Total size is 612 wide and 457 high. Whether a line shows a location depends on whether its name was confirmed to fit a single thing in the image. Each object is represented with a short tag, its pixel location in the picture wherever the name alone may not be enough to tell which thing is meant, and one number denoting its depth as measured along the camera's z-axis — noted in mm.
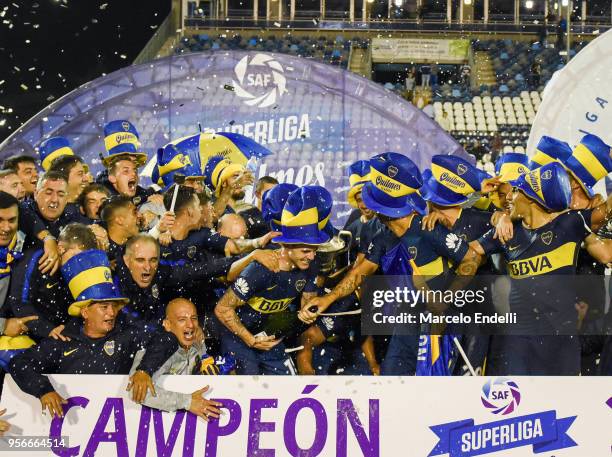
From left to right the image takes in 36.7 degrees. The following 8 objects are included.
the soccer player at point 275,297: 4562
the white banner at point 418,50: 20078
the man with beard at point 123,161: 5938
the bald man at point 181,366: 4152
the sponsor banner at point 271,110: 9164
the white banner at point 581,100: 6590
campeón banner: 4105
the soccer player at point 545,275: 4496
